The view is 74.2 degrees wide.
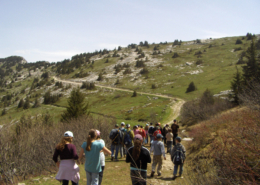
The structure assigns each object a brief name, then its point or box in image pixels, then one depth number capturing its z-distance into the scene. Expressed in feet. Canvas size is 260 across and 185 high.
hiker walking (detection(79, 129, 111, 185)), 16.87
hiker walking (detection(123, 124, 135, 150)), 35.04
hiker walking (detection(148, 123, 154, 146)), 47.67
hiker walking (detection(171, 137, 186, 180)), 25.64
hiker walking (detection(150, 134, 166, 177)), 25.90
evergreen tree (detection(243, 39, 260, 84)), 111.11
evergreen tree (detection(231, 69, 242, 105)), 107.25
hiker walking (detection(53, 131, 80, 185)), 16.25
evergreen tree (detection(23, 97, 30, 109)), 302.25
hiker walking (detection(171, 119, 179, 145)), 44.21
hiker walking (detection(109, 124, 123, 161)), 35.23
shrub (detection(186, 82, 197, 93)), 205.94
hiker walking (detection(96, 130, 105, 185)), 18.34
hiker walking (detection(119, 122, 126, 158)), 36.26
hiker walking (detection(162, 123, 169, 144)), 47.57
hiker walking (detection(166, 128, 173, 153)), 38.94
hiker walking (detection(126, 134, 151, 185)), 17.51
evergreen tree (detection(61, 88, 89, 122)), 97.91
